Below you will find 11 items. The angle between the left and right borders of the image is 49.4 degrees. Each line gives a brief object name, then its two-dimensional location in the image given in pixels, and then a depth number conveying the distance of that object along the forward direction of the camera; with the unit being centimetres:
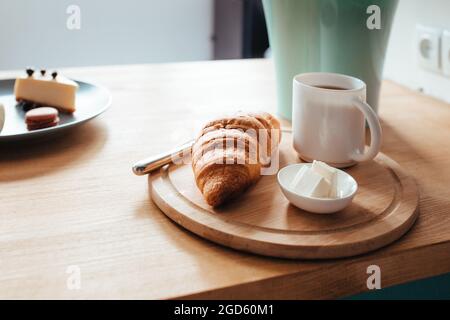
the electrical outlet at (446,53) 98
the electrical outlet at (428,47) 101
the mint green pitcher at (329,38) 82
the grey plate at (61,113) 77
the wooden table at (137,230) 49
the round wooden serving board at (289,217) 52
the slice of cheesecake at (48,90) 92
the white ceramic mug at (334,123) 66
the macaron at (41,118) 82
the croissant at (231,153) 58
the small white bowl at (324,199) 56
